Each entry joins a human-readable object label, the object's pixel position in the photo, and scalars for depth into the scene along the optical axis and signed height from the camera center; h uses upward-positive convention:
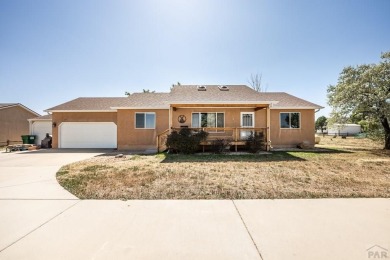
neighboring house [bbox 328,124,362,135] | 46.47 -0.18
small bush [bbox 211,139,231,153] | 11.32 -0.90
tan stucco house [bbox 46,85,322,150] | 13.68 +0.91
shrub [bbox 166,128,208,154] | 10.95 -0.55
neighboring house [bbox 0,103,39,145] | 20.41 +1.31
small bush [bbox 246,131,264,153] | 11.31 -0.73
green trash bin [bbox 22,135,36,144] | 17.54 -0.64
